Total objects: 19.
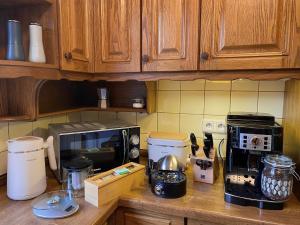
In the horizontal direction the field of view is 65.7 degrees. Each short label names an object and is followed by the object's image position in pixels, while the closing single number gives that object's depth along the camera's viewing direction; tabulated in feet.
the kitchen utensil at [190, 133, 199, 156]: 3.89
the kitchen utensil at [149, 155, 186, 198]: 3.30
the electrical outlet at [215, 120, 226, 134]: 4.66
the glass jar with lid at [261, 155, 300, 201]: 2.97
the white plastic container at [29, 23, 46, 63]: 3.19
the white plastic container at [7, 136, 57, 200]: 3.23
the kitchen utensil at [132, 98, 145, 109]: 4.80
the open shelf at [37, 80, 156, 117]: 4.54
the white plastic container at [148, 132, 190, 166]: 4.02
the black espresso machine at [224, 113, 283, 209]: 3.12
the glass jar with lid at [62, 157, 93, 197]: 3.44
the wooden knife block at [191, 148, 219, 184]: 3.78
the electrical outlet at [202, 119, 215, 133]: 4.74
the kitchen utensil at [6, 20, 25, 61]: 3.03
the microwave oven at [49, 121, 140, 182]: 3.75
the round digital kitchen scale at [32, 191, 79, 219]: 2.83
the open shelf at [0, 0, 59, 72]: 3.29
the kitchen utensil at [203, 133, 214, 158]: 3.85
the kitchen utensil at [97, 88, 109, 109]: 5.02
